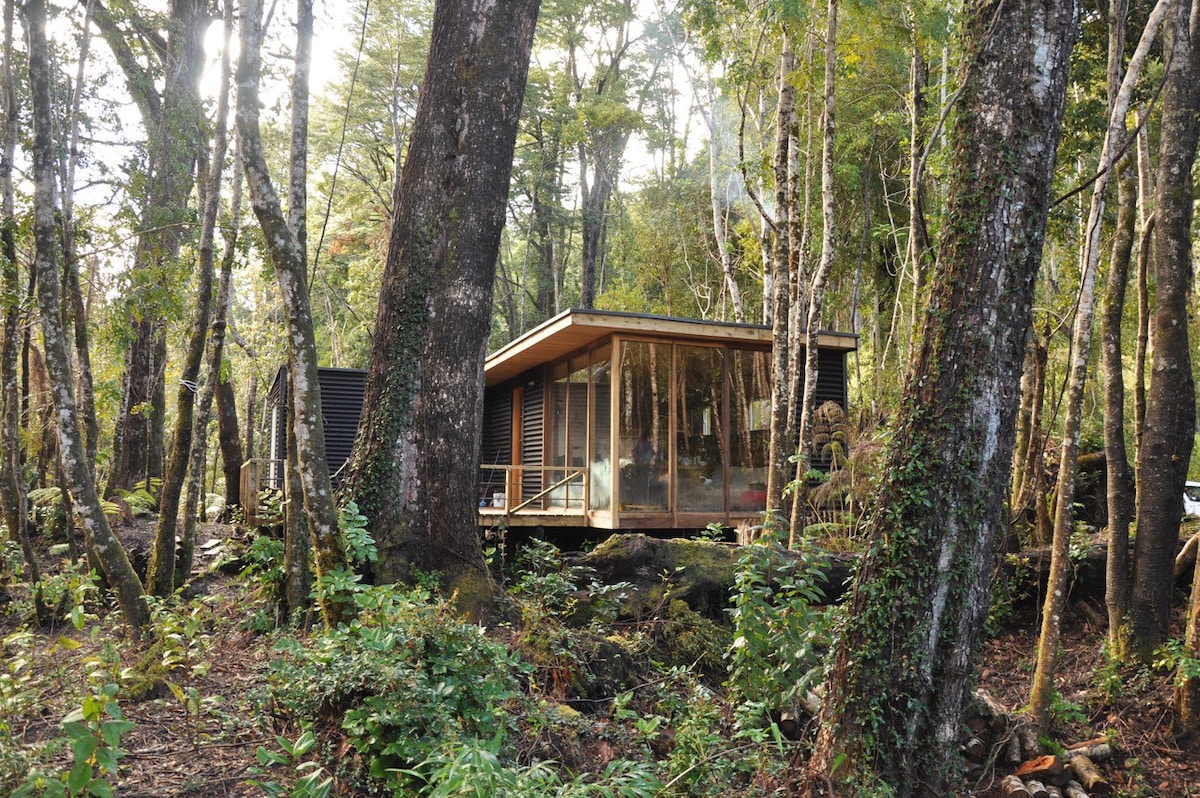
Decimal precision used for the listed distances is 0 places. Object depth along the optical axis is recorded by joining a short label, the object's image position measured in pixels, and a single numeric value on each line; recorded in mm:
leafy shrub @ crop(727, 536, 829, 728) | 5059
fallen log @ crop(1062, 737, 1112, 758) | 5953
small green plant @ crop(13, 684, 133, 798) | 2518
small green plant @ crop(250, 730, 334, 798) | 2967
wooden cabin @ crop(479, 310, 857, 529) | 11219
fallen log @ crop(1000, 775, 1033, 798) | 5242
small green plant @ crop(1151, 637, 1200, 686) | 6109
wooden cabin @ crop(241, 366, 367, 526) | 15875
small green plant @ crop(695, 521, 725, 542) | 7081
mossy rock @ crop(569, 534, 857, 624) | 7262
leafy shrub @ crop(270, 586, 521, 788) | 3451
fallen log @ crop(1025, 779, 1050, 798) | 5281
